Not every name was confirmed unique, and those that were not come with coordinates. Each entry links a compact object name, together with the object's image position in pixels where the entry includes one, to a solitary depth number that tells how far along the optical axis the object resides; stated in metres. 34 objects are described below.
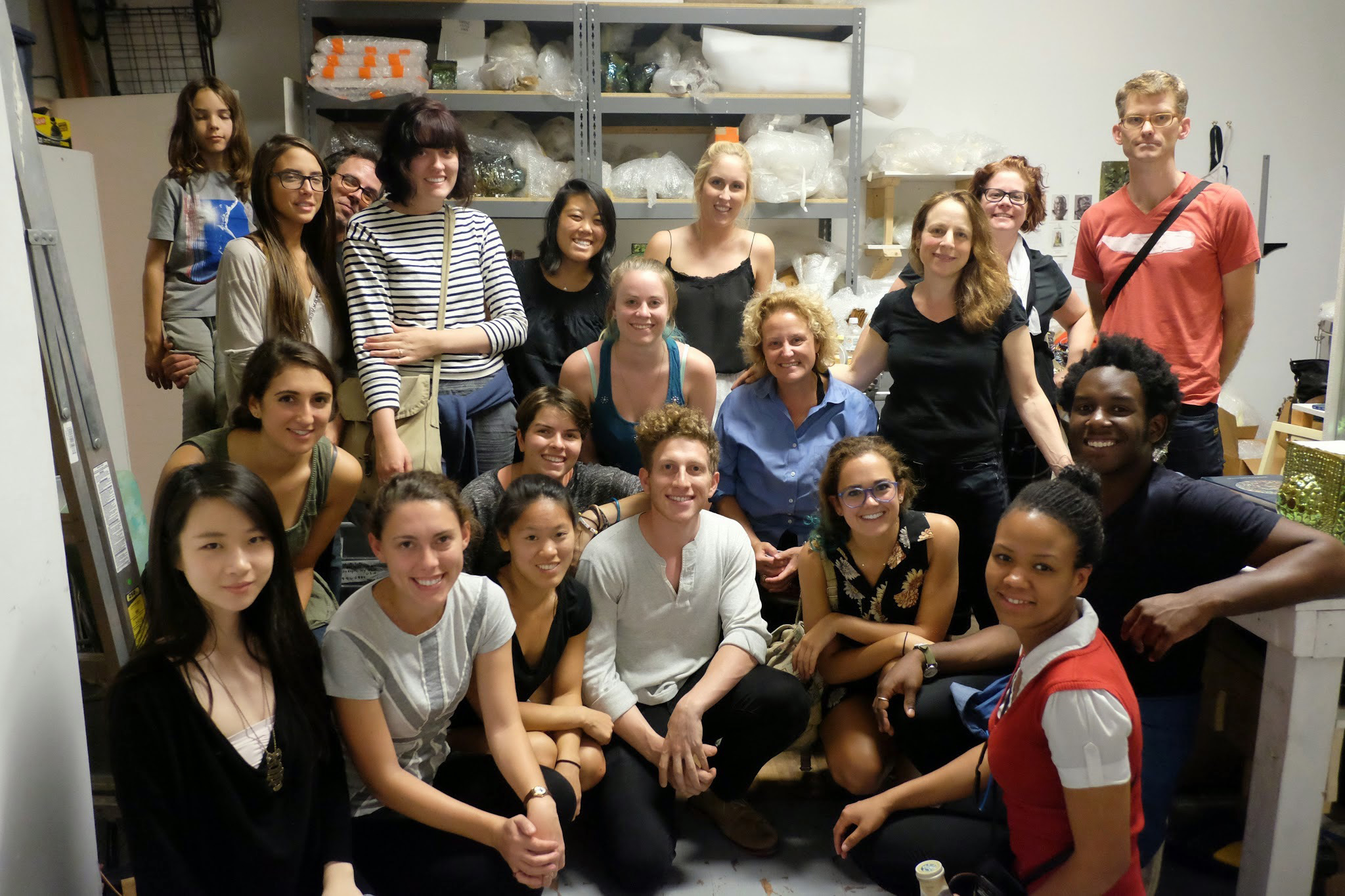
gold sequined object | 1.86
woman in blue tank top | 2.58
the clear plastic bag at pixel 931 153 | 4.03
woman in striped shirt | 2.34
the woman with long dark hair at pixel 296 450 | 2.01
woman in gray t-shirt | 1.74
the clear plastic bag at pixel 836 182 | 3.99
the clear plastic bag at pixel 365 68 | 3.73
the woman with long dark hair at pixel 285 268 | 2.30
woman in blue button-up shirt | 2.51
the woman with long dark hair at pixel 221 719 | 1.50
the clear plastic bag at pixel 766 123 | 3.98
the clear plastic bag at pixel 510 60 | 3.80
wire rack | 4.06
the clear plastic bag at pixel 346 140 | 3.90
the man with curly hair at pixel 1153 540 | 1.80
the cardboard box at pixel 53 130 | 3.53
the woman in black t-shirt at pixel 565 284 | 2.74
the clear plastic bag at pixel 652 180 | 3.96
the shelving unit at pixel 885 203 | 4.03
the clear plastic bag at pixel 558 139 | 4.01
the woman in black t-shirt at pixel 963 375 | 2.46
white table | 1.76
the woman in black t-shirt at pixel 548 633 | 2.00
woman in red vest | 1.45
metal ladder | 1.68
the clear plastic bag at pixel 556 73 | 3.83
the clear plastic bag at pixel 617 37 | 4.06
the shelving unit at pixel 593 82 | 3.76
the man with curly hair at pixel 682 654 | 2.11
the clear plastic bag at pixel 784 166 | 3.88
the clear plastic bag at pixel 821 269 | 4.12
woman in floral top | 2.15
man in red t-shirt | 2.64
